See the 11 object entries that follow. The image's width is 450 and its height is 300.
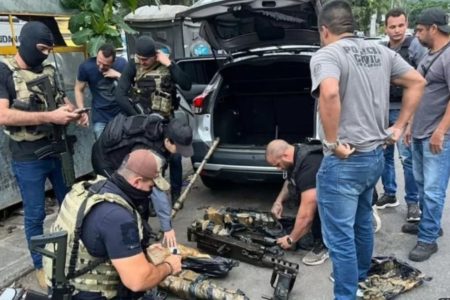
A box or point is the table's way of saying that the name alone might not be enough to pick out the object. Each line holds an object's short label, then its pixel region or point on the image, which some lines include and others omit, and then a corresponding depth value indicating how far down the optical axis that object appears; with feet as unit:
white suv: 14.23
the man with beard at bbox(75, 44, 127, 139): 15.24
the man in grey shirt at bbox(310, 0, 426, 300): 8.04
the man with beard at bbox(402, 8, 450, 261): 10.85
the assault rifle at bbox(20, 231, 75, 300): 6.82
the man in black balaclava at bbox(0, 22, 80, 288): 10.07
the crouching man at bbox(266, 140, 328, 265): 11.32
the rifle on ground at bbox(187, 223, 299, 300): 11.35
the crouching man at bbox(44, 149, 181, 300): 6.83
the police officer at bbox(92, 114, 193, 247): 10.07
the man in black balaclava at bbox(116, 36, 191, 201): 14.28
